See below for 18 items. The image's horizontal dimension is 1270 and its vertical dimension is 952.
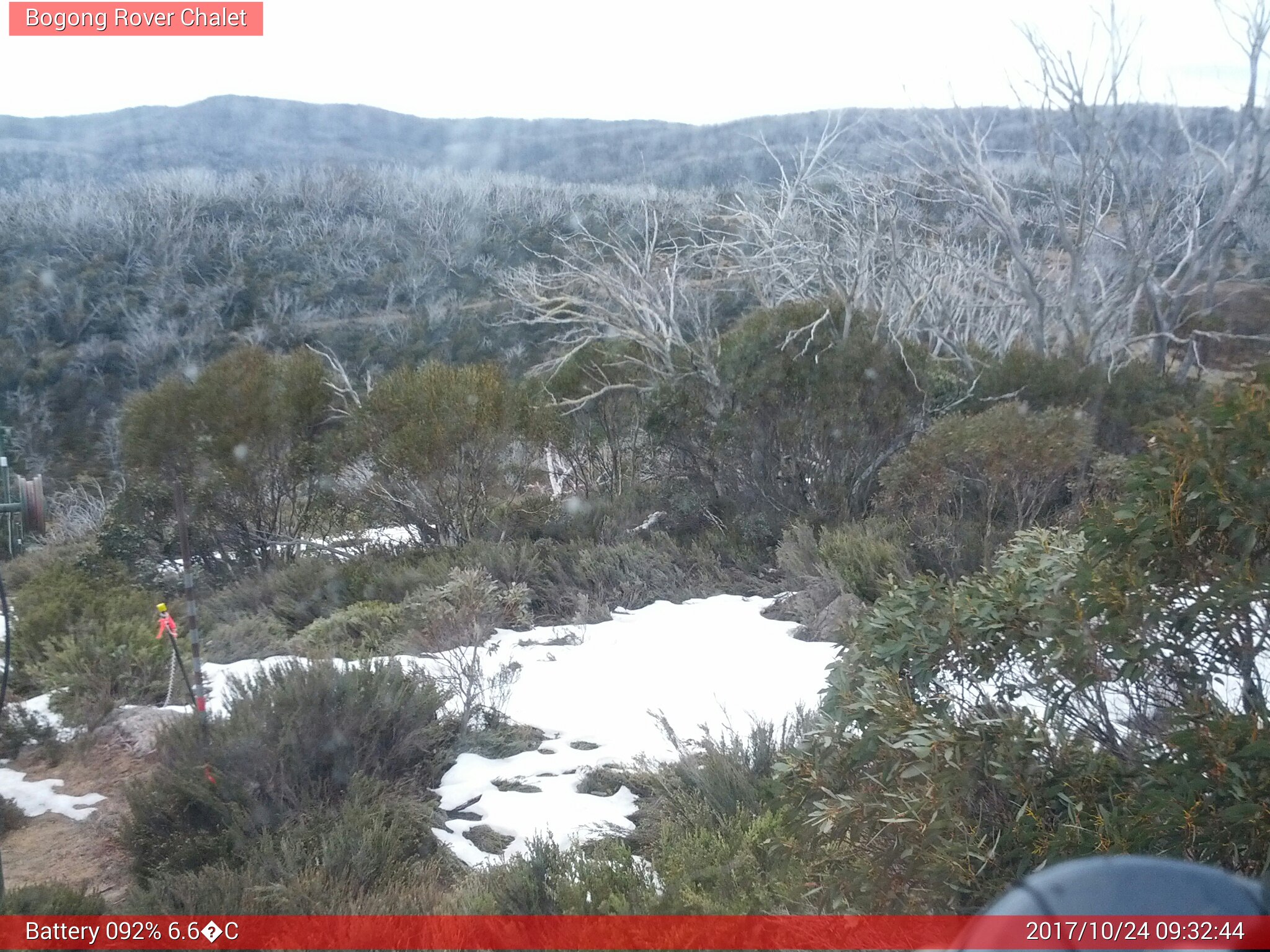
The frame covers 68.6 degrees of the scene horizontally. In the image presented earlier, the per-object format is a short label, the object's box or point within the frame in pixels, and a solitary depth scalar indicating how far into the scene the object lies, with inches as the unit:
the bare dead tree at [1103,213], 461.7
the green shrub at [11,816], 177.0
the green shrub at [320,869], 128.7
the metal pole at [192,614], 154.1
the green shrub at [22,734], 215.5
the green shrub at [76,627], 243.8
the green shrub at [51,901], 121.9
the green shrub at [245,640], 273.4
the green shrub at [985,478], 285.1
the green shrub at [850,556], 268.4
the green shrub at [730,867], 112.0
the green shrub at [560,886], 116.3
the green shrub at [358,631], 258.1
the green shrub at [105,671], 226.7
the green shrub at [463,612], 261.0
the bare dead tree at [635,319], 450.0
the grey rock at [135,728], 204.8
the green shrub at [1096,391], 394.6
